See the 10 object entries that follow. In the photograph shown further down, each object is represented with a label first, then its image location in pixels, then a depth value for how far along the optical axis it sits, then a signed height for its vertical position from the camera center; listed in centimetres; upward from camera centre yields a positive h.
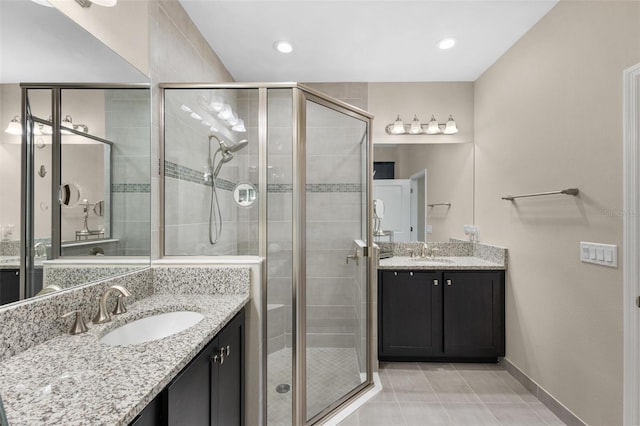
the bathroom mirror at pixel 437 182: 298 +32
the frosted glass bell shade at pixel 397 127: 298 +87
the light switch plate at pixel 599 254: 155 -22
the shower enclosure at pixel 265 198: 175 +9
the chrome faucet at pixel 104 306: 120 -38
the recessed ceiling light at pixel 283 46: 238 +137
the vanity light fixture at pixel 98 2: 125 +94
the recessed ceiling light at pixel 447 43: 232 +136
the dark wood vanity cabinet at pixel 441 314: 255 -87
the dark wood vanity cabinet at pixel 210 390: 89 -65
